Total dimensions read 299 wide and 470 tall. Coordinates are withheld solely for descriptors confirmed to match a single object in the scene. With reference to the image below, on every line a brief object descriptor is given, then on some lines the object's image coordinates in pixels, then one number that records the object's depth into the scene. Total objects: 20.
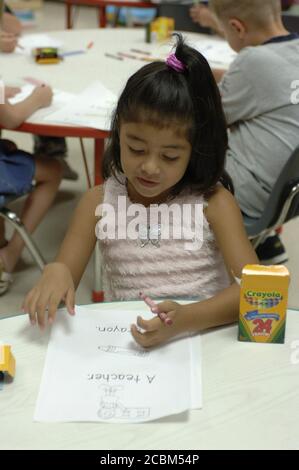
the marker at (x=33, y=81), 2.49
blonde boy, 2.08
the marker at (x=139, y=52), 2.97
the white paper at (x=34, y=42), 2.91
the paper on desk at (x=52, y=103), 2.22
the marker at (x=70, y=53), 2.90
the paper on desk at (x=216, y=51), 2.84
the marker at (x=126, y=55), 2.90
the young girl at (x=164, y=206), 1.23
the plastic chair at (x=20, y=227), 2.27
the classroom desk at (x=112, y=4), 4.06
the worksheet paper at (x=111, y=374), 1.01
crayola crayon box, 1.10
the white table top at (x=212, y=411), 0.95
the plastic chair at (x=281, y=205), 1.94
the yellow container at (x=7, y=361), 1.05
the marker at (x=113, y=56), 2.88
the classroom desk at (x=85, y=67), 2.18
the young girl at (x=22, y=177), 2.21
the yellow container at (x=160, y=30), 3.20
